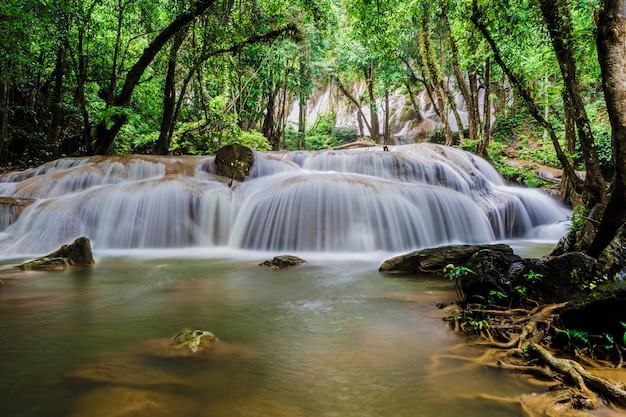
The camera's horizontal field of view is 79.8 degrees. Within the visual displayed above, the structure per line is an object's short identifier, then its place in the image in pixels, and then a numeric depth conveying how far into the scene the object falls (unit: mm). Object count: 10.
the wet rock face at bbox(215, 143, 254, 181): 11281
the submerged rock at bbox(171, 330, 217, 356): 2527
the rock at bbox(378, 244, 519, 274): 5234
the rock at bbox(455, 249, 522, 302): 3314
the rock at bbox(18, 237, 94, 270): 5523
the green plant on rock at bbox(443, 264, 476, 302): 3480
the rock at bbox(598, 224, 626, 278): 3010
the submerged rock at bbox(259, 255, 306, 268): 5957
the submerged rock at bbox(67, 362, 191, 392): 2062
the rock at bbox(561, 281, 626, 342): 2307
